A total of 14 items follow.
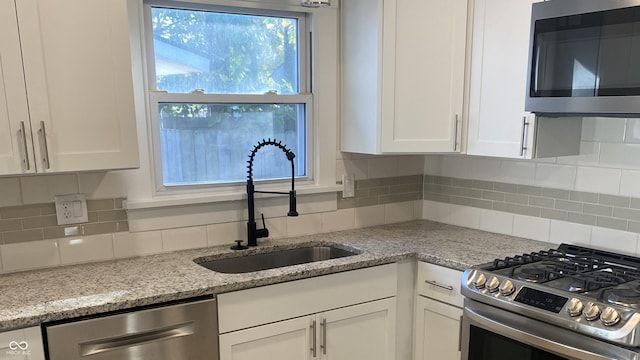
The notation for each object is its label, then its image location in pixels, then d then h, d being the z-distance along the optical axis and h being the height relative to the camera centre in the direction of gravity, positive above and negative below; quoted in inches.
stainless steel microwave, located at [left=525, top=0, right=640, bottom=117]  65.8 +7.3
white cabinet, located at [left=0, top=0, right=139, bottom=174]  63.6 +3.6
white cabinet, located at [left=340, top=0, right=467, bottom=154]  89.0 +7.3
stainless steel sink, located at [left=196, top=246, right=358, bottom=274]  87.2 -27.4
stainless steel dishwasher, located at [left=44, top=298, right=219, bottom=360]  60.5 -29.0
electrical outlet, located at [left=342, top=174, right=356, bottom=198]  104.4 -15.7
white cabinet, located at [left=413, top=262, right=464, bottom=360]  82.3 -35.3
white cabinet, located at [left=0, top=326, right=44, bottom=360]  57.4 -27.2
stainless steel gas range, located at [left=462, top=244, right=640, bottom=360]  58.0 -25.4
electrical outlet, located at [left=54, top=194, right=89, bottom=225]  77.3 -15.1
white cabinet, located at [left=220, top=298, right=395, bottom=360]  73.7 -36.3
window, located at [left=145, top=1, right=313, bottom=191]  85.9 +3.9
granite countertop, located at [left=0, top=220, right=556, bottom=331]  61.8 -24.3
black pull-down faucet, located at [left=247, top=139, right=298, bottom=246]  89.9 -15.8
